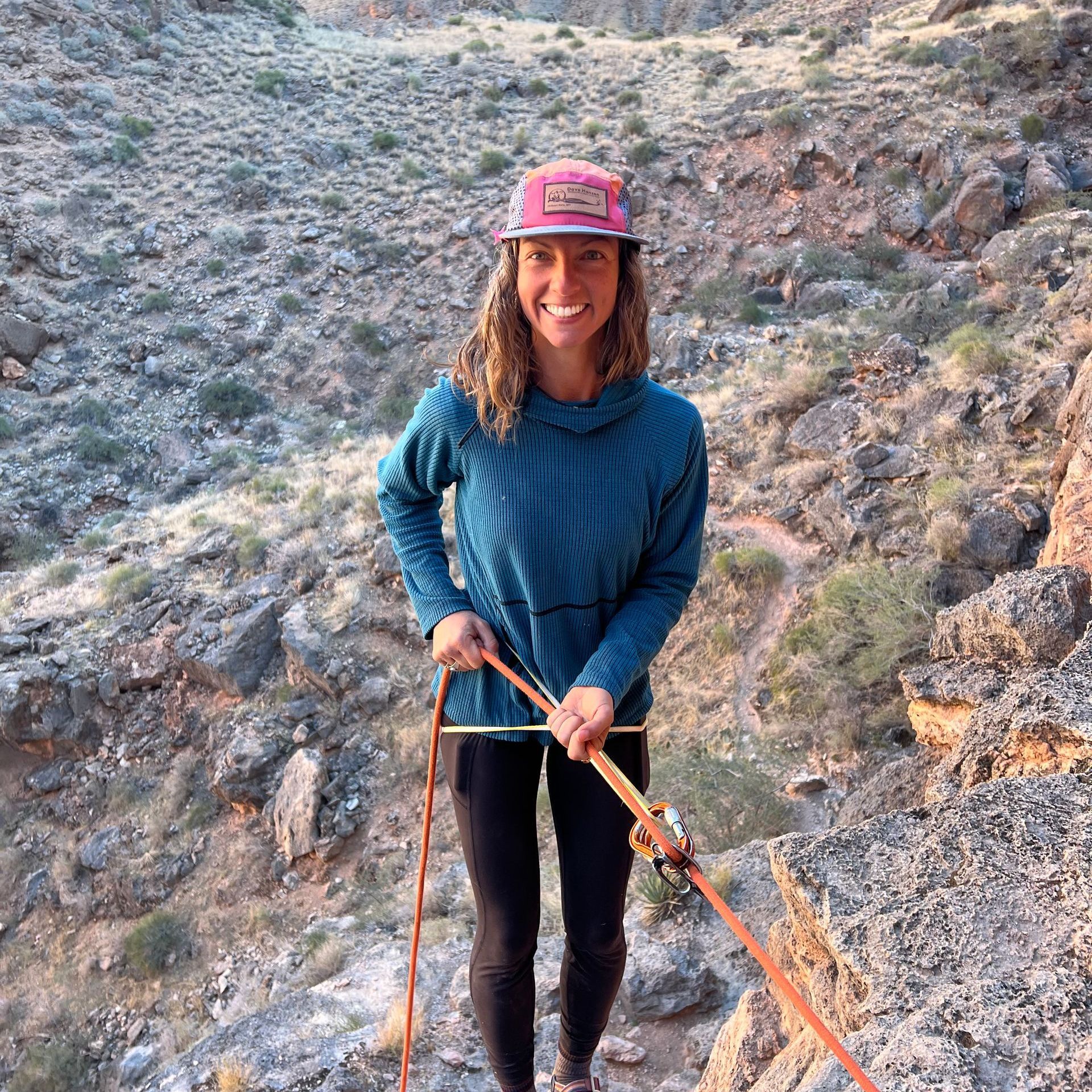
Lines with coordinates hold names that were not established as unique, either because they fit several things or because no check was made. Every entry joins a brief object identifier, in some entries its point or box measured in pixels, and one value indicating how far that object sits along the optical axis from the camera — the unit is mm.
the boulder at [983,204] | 12625
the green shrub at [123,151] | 17562
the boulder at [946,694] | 3057
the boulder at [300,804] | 5879
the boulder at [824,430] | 7070
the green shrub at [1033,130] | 13891
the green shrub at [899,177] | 14258
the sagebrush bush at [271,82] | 20000
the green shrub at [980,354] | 6984
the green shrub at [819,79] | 16172
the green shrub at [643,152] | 16016
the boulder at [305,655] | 6840
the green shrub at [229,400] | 13562
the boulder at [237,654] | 7035
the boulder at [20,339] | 13523
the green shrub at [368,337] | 14508
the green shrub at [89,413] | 13000
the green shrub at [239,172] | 17297
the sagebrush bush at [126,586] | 8086
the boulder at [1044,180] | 12414
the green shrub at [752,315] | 12266
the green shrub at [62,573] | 8930
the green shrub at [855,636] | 4660
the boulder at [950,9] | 17766
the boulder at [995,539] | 4836
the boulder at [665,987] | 2961
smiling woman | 1643
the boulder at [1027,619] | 2873
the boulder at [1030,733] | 1856
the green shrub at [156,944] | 5492
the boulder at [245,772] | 6344
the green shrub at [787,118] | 15445
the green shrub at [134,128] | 18328
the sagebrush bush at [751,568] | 6086
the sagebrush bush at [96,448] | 12391
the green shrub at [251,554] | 8156
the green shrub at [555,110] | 18562
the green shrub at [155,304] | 14984
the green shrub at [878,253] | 13281
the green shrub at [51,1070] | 4836
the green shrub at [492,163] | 17047
